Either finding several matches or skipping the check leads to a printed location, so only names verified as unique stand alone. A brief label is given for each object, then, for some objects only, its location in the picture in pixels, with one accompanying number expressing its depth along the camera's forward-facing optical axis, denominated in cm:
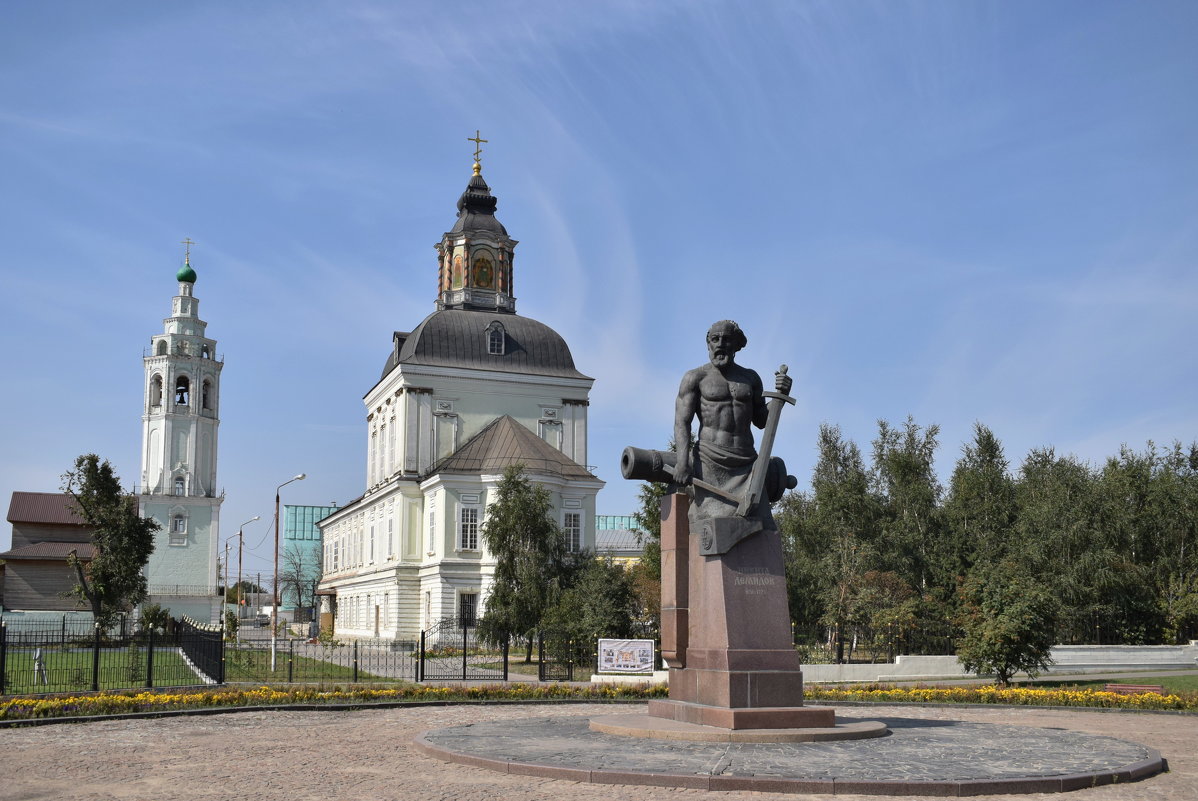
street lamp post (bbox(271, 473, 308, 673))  3191
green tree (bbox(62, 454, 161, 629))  5047
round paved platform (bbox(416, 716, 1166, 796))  958
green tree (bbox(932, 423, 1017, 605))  4422
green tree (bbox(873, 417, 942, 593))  4556
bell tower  7481
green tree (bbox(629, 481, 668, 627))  4316
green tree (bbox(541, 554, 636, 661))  3019
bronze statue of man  1323
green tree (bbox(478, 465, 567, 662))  4050
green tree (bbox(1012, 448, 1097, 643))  4072
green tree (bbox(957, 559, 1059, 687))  2230
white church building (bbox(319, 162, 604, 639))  5419
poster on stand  2280
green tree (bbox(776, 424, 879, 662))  3953
